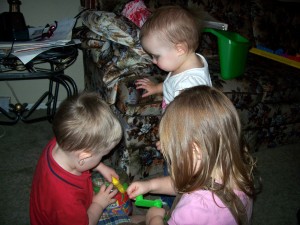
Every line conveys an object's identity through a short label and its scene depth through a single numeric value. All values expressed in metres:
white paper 1.31
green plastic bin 1.51
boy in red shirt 0.84
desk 1.38
